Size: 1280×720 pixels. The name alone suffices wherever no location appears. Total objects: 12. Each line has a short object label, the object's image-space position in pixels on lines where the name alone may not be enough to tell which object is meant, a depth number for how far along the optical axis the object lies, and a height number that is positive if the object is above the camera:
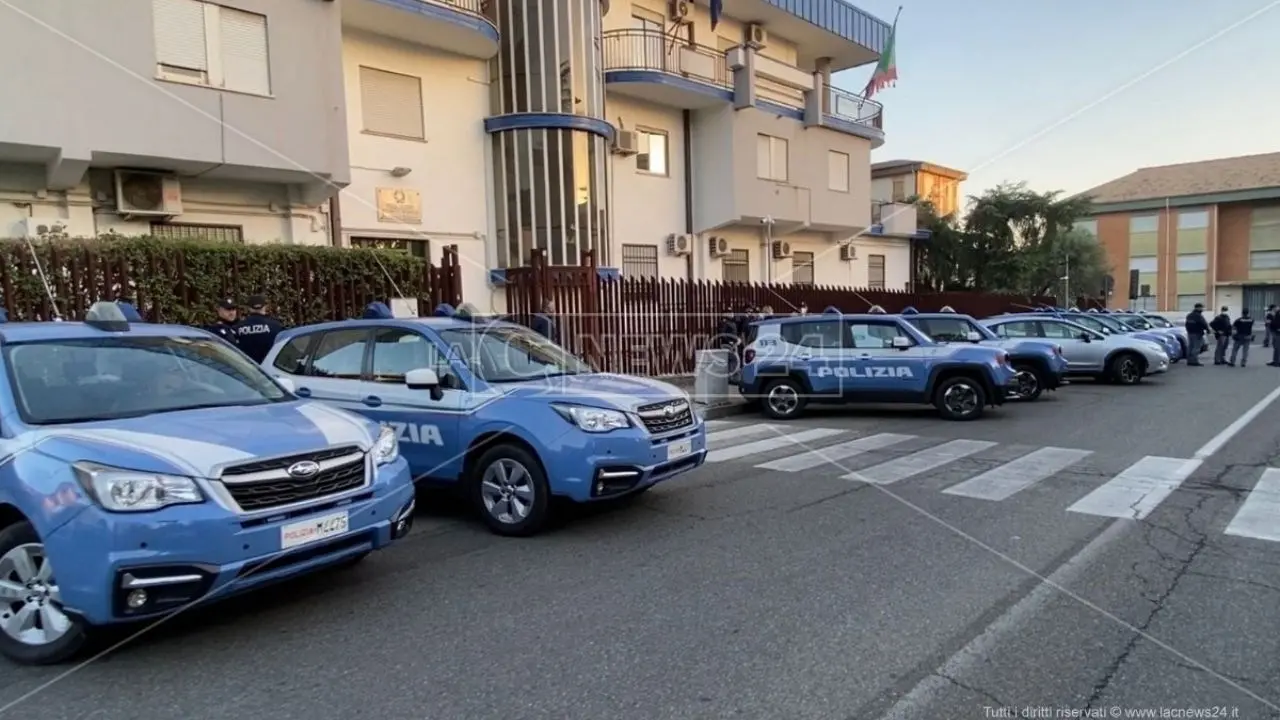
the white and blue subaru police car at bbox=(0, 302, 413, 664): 3.48 -0.89
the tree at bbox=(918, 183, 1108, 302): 34.56 +2.48
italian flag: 25.53 +7.67
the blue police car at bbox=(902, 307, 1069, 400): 12.86 -1.11
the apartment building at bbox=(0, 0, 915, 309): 11.25 +3.60
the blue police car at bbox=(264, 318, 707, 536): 5.64 -0.83
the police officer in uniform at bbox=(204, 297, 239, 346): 8.38 -0.13
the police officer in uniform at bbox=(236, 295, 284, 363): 8.48 -0.23
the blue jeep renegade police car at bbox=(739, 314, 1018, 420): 11.53 -1.12
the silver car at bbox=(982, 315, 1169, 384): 16.45 -1.27
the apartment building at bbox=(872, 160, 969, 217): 35.75 +5.47
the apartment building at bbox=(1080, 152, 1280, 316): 50.47 +3.94
